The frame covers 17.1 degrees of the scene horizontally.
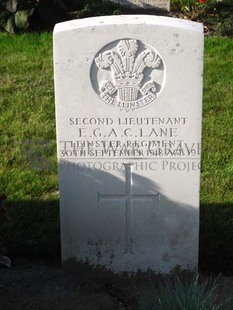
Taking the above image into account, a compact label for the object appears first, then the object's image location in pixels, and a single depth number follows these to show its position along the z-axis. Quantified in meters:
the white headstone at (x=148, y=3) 9.52
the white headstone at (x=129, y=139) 4.04
